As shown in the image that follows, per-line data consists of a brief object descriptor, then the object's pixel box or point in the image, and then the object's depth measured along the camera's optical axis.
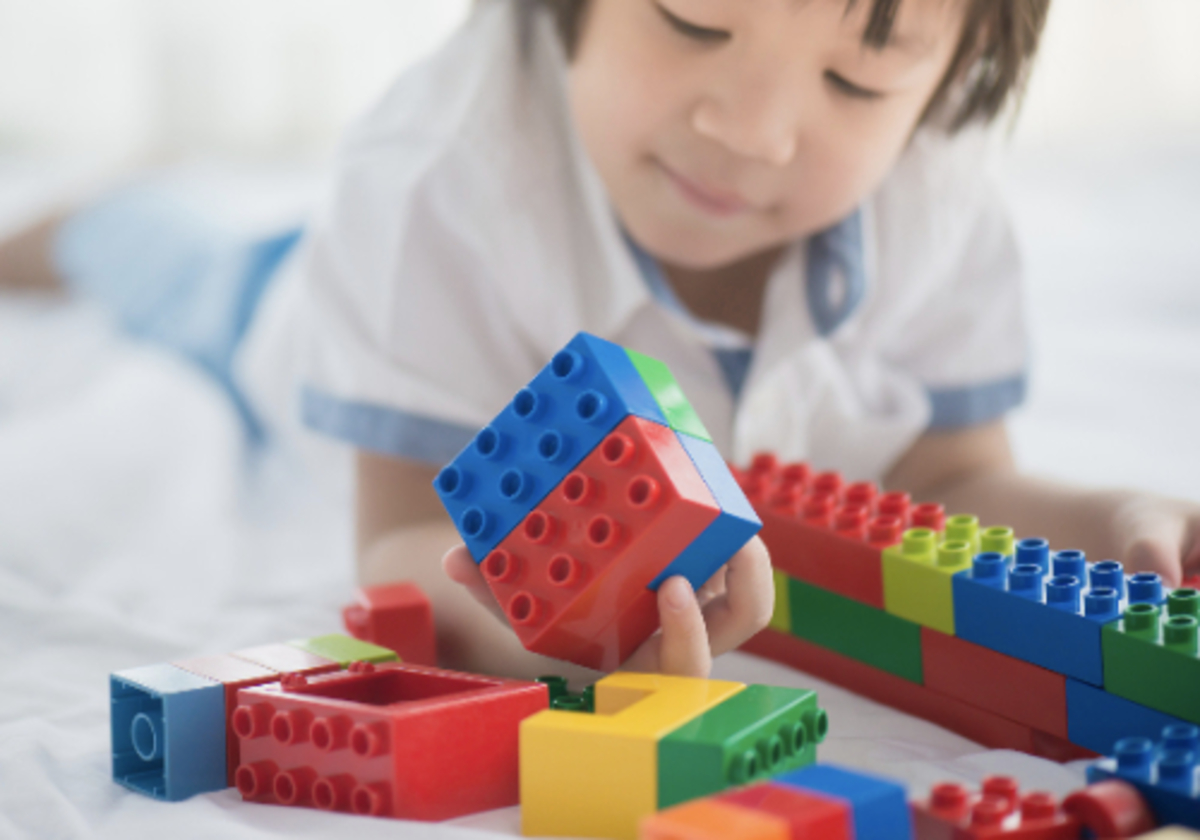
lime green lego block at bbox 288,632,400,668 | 0.62
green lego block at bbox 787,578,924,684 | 0.67
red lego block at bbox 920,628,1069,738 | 0.59
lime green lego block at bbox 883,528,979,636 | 0.65
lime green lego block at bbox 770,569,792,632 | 0.76
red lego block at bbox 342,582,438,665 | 0.73
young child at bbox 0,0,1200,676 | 0.77
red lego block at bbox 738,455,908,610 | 0.70
